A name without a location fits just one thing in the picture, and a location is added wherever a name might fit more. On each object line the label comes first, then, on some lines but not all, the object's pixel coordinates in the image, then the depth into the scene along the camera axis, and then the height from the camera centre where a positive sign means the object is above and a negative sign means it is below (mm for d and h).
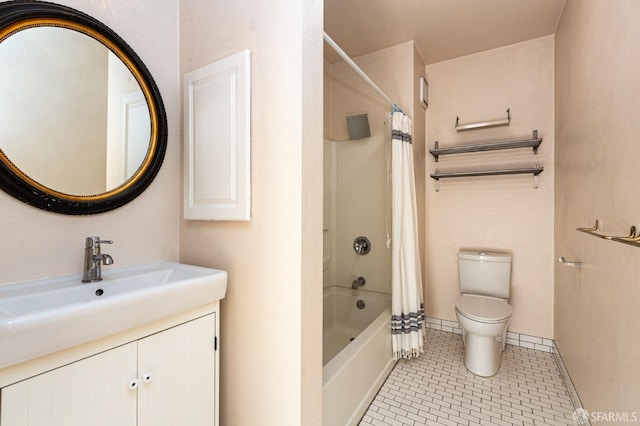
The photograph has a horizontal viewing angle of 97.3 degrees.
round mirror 941 +397
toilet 1951 -686
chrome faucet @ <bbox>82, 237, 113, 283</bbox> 1049 -170
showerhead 2557 +816
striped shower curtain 2029 -302
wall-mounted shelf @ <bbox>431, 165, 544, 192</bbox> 2281 +361
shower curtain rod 1437 +898
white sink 660 -272
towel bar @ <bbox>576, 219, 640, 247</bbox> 848 -77
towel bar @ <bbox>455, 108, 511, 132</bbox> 2396 +783
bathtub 1418 -898
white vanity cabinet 695 -504
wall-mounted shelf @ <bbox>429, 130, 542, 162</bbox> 2279 +582
